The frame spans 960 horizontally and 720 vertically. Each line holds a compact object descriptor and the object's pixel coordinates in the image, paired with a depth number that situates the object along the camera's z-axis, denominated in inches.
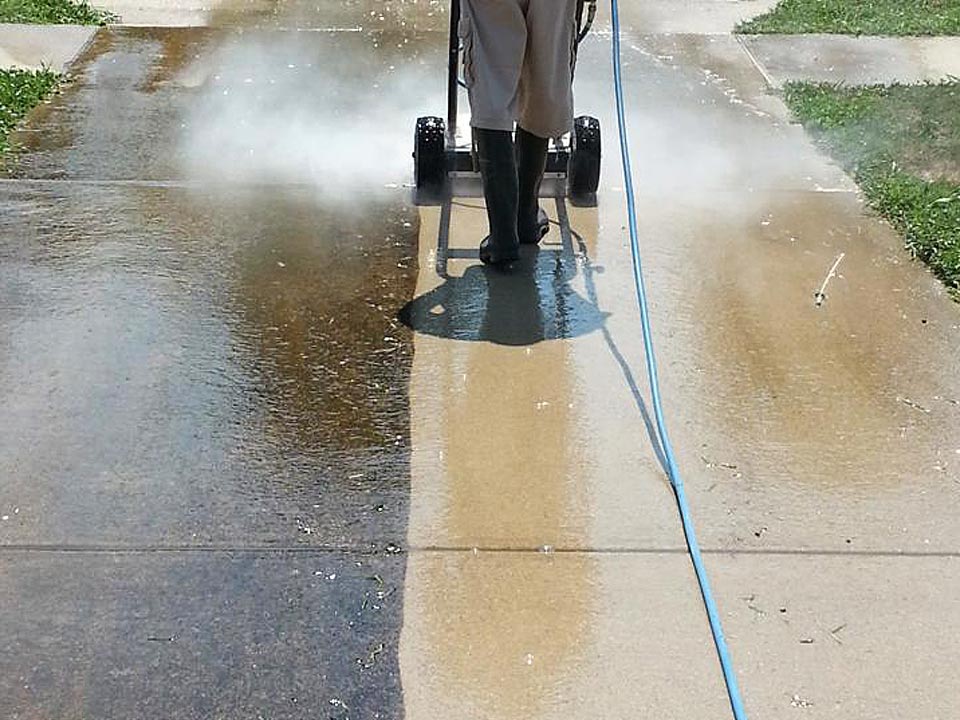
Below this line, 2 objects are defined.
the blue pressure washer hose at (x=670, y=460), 107.6
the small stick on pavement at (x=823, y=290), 176.2
